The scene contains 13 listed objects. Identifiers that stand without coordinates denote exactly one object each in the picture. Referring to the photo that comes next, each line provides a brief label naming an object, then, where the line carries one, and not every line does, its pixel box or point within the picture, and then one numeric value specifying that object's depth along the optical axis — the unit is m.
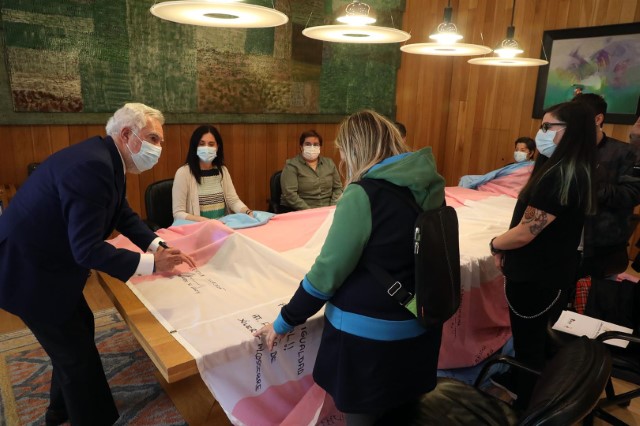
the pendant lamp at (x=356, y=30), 1.98
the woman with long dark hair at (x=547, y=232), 1.60
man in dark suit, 1.38
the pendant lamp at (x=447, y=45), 2.44
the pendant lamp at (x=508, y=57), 2.96
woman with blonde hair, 1.22
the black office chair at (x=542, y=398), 0.94
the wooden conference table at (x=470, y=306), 1.71
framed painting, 3.90
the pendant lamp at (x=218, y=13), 1.55
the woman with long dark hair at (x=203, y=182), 2.87
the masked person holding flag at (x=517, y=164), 4.08
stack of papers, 1.92
